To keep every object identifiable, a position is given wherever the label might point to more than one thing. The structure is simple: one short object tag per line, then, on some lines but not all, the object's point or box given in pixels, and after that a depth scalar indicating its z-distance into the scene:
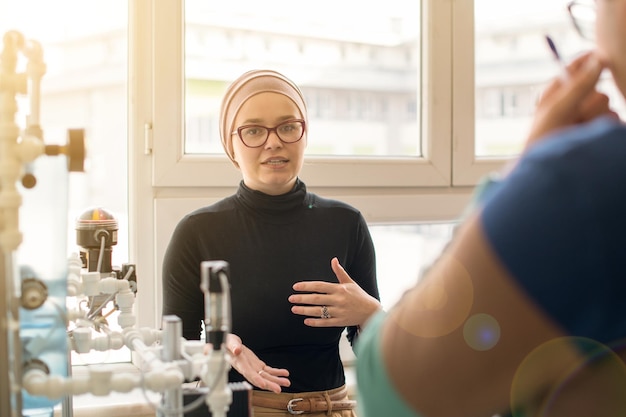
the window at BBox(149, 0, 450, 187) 2.06
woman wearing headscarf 1.61
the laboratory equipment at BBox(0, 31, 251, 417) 0.82
